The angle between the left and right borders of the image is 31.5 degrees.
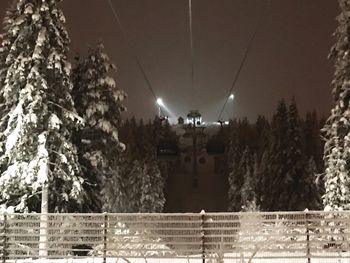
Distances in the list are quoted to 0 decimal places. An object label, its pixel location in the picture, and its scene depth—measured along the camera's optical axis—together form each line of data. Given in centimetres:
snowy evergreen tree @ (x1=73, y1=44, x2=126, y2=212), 2812
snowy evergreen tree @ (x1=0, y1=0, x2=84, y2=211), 2367
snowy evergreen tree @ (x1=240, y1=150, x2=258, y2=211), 5859
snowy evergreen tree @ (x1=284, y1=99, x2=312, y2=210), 4409
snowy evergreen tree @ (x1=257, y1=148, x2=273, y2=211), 4688
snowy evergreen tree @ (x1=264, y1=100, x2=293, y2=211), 4447
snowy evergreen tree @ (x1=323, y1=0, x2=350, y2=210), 2841
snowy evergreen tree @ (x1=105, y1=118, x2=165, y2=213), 5751
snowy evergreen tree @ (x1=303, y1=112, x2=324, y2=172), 6025
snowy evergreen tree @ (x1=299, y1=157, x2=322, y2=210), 4294
